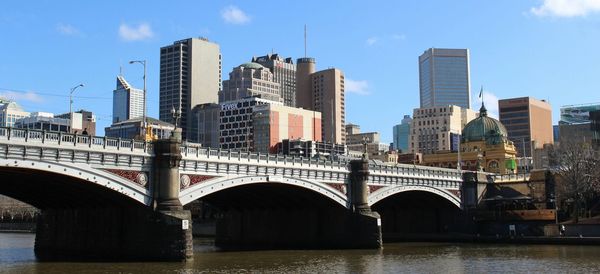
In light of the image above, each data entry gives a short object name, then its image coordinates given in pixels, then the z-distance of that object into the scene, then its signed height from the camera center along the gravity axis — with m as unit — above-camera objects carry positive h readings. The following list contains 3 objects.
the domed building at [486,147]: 126.15 +7.97
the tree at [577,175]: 83.94 +2.13
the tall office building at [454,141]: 191.34 +13.45
